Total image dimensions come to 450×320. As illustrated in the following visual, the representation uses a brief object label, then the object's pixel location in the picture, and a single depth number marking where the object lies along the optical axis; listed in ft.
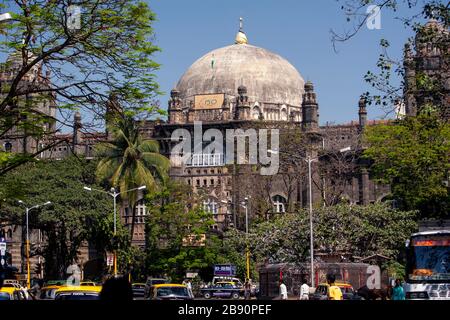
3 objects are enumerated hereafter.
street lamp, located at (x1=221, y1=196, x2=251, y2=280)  182.33
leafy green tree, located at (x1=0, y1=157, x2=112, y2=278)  204.54
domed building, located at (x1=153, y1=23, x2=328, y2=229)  259.39
